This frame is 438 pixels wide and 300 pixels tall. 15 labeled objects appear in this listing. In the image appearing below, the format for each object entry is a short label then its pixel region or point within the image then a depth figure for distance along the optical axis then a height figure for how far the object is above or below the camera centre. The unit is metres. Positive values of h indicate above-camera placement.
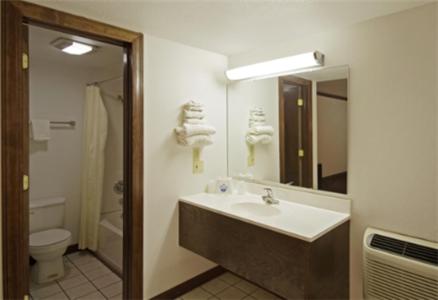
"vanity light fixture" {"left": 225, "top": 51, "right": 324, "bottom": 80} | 1.91 +0.61
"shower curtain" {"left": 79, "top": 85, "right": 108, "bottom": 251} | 3.02 -0.19
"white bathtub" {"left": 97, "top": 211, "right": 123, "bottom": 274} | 2.73 -0.95
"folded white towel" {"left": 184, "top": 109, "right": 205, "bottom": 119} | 2.22 +0.27
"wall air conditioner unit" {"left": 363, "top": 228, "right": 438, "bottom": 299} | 1.41 -0.65
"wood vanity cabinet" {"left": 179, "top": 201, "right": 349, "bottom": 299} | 1.49 -0.68
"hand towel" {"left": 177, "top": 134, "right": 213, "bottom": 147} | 2.17 +0.05
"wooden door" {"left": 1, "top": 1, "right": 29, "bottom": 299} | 1.46 +0.01
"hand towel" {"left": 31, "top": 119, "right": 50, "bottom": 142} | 2.74 +0.19
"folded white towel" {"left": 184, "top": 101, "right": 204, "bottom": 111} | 2.23 +0.33
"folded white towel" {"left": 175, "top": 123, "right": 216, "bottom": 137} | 2.15 +0.14
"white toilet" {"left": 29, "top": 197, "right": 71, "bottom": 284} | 2.46 -0.85
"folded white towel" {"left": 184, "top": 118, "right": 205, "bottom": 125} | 2.22 +0.21
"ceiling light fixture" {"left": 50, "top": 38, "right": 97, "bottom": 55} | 2.26 +0.87
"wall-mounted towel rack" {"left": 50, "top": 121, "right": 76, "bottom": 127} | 2.94 +0.28
